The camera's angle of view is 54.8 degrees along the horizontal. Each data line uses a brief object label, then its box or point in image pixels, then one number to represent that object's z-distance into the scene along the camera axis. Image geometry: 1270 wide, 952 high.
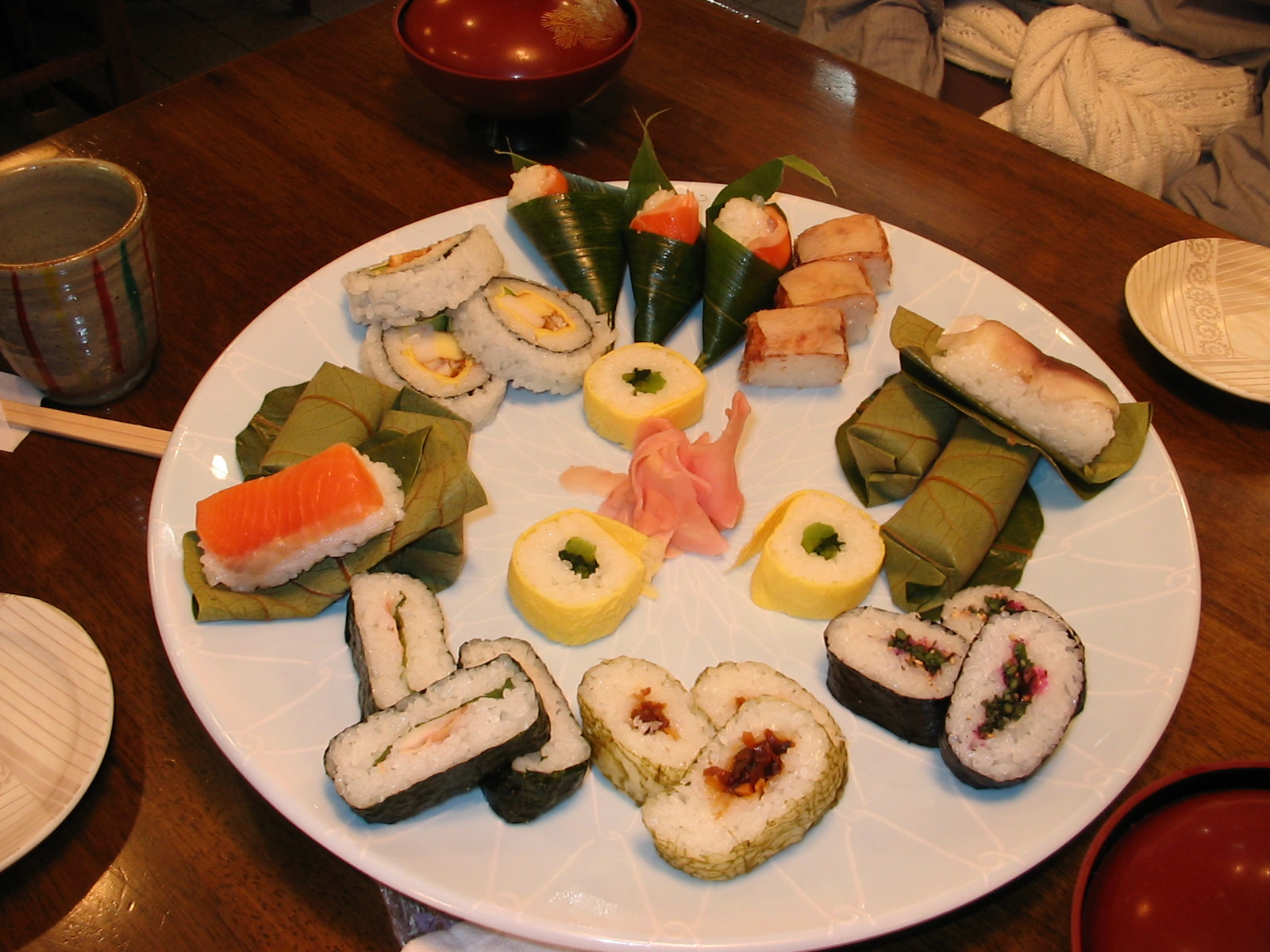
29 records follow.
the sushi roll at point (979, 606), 0.41
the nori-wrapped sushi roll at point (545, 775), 0.36
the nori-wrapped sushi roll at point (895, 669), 0.39
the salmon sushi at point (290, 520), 0.41
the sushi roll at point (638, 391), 0.49
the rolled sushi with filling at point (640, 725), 0.37
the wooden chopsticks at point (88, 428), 0.49
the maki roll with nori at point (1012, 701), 0.37
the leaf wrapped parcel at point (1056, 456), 0.46
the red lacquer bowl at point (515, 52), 0.59
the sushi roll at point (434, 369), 0.49
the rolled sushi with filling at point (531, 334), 0.50
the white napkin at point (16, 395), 0.50
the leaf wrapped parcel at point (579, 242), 0.54
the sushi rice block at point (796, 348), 0.50
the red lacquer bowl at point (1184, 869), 0.31
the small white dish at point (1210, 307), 0.52
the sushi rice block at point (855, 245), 0.53
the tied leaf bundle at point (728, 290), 0.52
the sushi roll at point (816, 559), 0.43
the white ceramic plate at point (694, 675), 0.35
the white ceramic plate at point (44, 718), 0.38
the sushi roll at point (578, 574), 0.42
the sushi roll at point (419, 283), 0.50
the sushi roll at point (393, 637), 0.39
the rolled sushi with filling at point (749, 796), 0.35
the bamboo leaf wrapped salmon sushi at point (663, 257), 0.53
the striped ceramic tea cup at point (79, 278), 0.46
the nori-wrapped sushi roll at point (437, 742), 0.36
